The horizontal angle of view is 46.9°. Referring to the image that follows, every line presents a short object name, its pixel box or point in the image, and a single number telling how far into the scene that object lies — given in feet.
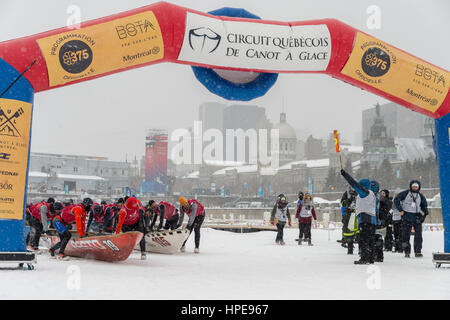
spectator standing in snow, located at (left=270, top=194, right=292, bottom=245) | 52.51
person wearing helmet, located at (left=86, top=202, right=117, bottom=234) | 38.55
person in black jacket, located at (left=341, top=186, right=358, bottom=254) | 39.40
